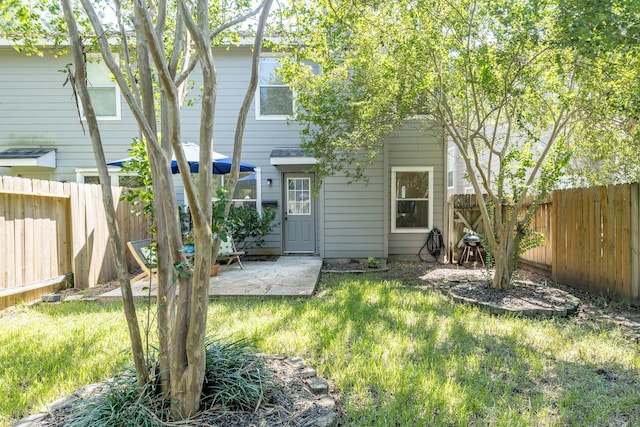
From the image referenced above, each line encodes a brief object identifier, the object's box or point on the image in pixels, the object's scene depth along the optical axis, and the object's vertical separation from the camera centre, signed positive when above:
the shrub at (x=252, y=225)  8.05 -0.23
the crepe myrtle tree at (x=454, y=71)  4.29 +1.86
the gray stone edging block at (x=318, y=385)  2.35 -1.09
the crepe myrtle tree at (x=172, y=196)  1.78 +0.09
